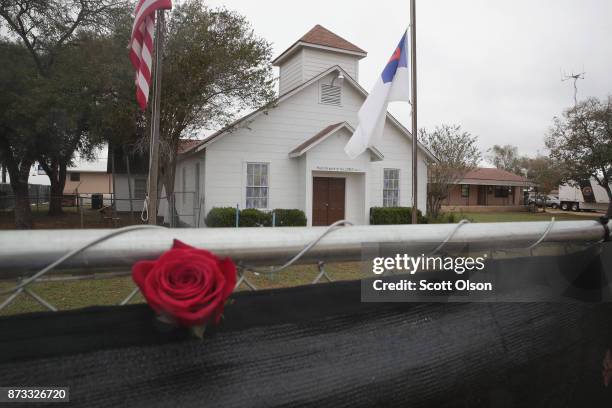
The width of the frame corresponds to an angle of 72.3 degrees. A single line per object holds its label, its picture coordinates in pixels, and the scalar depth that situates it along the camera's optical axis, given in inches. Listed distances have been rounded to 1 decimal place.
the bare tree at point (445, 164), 815.1
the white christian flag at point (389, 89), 366.6
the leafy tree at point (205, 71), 561.9
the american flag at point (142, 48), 310.2
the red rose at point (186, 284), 28.4
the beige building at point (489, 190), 1606.8
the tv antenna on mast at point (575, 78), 1403.5
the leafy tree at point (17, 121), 593.9
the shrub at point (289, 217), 596.1
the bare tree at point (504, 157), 2955.2
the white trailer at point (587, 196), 1542.8
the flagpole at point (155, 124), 348.4
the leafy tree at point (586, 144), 1204.5
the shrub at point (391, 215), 665.0
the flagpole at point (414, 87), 394.3
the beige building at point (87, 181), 2134.6
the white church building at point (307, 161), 613.9
